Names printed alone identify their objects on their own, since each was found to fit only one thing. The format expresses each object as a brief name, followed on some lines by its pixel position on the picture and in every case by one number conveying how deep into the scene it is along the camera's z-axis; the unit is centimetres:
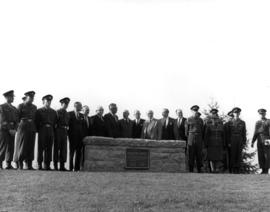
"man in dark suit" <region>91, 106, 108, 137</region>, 1435
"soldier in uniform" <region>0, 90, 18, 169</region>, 1291
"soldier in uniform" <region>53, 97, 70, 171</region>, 1346
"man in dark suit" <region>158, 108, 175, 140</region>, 1516
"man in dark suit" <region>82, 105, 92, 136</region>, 1422
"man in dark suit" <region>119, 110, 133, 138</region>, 1489
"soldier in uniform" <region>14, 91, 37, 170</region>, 1308
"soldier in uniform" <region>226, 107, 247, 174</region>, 1525
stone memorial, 1362
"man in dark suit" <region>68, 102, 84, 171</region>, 1379
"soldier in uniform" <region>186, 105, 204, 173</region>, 1483
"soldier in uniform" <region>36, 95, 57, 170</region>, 1328
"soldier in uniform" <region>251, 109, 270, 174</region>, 1530
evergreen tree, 2031
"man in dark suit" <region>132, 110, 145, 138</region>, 1538
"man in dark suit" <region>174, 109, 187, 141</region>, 1523
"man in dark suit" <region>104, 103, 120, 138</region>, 1446
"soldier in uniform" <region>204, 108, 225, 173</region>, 1513
